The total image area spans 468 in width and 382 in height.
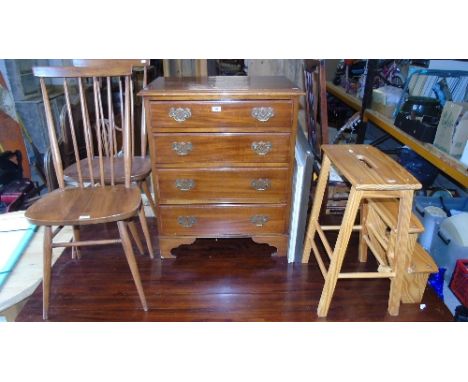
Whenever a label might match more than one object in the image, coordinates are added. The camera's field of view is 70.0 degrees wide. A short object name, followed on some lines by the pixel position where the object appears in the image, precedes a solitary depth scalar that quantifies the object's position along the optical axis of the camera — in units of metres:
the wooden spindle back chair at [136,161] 1.83
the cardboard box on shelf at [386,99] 2.46
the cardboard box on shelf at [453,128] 1.69
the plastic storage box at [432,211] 1.96
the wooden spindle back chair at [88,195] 1.43
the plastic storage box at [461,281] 1.65
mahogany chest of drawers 1.57
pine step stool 1.33
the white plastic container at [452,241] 1.76
